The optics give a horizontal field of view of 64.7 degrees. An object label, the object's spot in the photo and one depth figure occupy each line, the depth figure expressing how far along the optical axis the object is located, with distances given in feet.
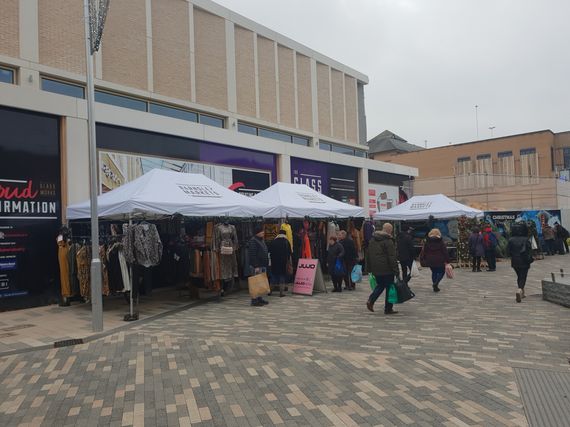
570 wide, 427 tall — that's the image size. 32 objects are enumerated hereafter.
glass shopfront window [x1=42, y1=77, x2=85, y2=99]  41.78
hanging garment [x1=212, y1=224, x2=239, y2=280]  31.94
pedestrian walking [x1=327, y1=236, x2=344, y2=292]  34.86
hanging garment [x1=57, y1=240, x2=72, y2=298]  30.89
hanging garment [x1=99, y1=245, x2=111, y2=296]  28.07
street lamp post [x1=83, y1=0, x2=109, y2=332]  22.95
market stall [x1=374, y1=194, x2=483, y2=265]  51.63
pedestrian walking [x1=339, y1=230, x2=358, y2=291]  35.78
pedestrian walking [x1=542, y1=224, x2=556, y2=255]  62.64
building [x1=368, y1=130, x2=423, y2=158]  194.18
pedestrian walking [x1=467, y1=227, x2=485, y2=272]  45.21
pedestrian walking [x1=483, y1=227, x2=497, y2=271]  45.60
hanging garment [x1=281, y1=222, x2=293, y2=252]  35.99
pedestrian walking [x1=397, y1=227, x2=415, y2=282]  34.47
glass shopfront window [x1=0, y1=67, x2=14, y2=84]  38.20
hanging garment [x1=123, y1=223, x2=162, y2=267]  26.00
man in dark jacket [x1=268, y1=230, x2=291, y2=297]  33.65
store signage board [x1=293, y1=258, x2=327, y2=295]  33.94
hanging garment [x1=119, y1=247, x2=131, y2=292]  27.14
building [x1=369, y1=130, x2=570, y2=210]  89.56
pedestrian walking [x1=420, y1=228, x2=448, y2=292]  32.96
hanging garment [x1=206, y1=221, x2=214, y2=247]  32.81
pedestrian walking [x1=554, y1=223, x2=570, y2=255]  64.03
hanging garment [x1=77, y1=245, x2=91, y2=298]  29.86
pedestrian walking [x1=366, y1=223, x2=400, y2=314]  24.86
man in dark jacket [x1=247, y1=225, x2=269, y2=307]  30.30
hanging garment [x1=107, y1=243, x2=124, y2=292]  27.66
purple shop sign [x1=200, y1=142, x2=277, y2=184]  46.96
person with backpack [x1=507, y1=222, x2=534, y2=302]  28.12
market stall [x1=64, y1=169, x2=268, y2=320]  26.94
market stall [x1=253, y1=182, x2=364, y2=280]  37.55
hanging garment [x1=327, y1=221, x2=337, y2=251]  41.44
